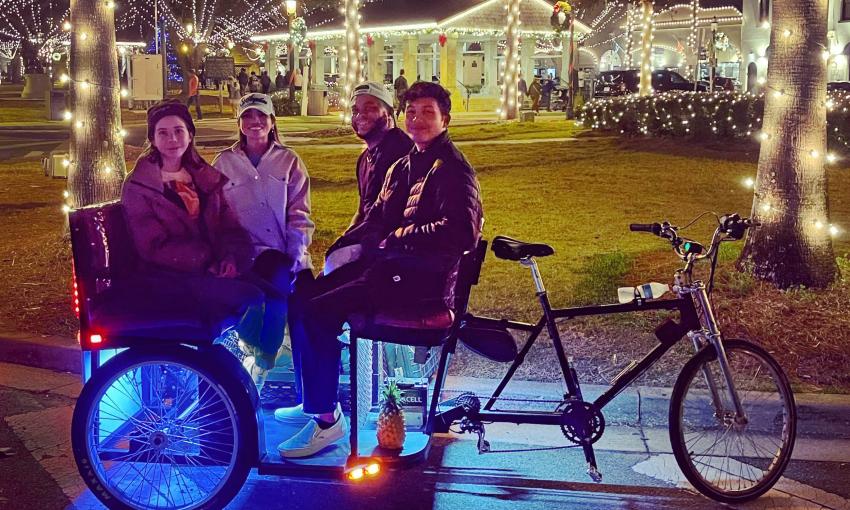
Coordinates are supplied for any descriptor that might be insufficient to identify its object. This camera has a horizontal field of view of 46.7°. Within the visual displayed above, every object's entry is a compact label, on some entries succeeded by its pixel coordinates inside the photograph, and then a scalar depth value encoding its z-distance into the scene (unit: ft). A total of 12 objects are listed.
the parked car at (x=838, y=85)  86.90
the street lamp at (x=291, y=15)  113.19
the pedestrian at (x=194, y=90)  99.77
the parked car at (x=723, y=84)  120.57
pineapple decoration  14.38
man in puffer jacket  14.39
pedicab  14.06
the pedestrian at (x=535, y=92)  119.24
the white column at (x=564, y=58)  157.58
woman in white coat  17.44
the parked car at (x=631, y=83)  124.57
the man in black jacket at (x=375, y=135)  17.98
